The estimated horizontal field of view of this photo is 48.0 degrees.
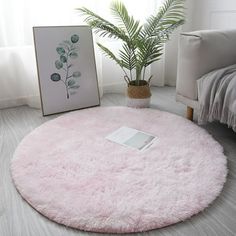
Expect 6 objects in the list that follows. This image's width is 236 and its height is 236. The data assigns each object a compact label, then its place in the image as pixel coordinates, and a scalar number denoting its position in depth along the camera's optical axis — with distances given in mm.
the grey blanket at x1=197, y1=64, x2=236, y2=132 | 1545
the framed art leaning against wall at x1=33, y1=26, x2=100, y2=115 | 2104
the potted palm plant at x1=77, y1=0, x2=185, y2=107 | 2082
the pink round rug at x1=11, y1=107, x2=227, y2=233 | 1080
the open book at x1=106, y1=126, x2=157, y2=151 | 1645
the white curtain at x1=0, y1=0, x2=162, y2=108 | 2129
